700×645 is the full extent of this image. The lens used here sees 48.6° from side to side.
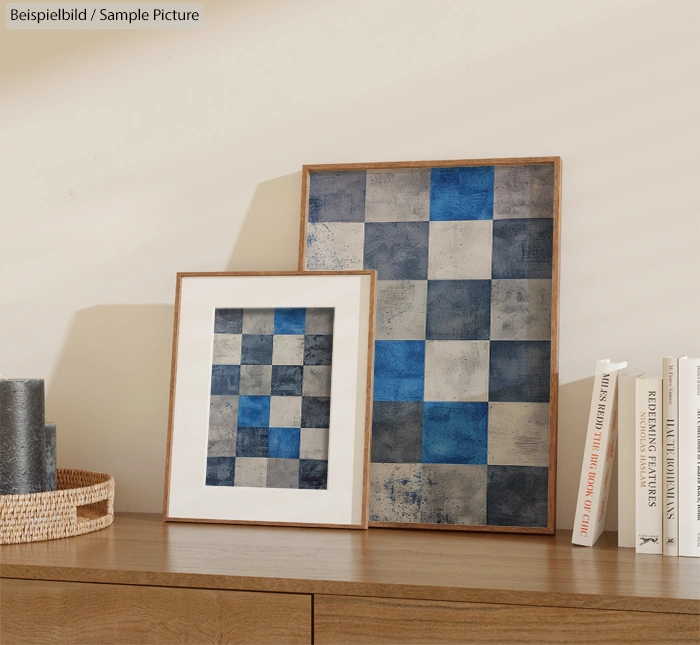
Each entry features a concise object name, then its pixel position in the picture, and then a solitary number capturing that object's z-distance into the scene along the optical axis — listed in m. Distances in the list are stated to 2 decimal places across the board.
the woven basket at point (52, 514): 1.14
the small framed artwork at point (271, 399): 1.31
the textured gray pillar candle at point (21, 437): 1.20
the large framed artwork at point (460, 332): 1.31
